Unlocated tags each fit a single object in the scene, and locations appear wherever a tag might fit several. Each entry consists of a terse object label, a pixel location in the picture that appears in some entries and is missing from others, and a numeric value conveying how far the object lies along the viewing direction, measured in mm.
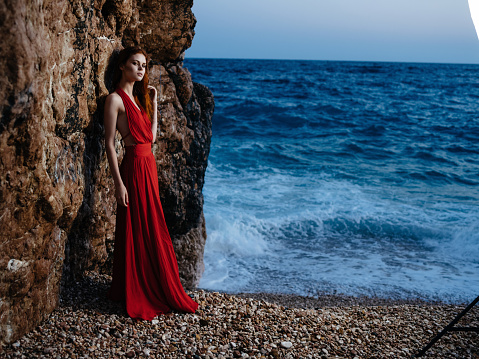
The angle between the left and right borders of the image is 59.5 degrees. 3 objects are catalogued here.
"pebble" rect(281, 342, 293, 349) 3545
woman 3672
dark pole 3307
